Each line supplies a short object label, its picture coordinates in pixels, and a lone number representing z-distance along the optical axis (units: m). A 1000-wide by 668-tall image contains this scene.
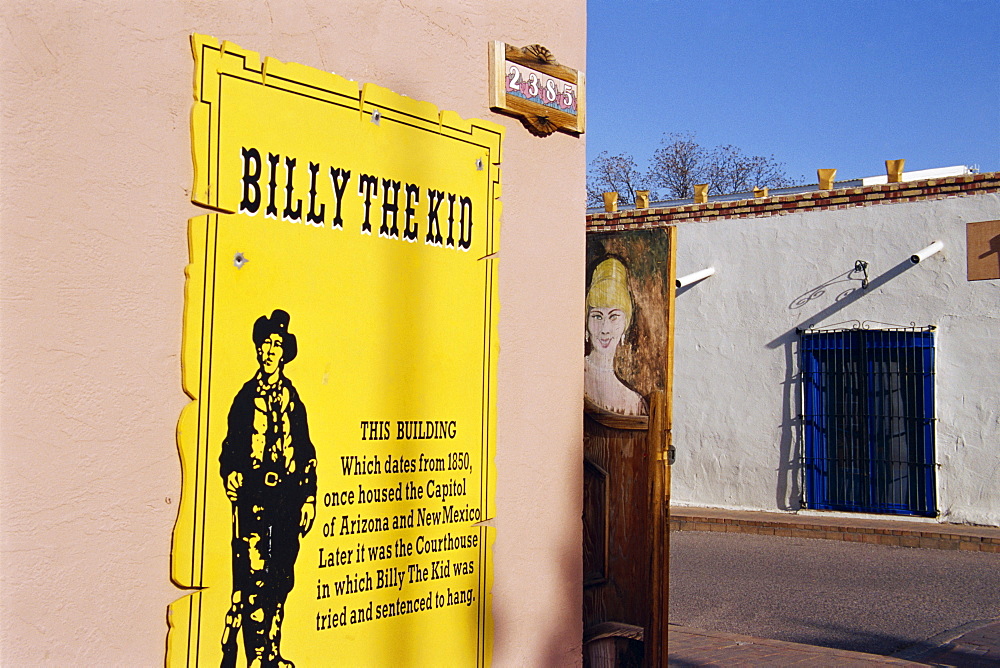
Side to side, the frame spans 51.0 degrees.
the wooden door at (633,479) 4.62
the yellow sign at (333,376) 2.91
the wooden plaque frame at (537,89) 3.87
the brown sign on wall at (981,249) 11.61
